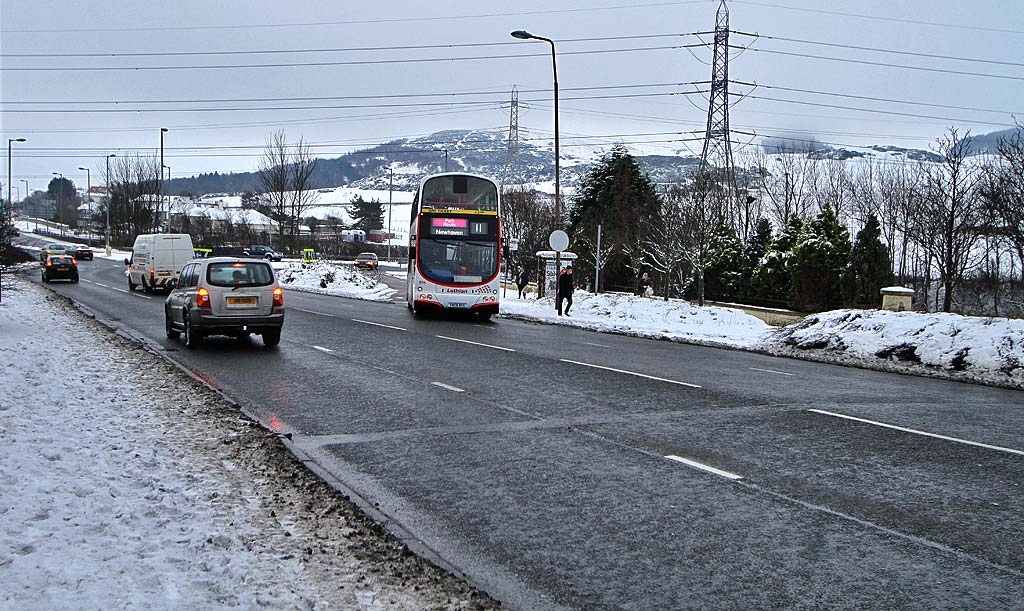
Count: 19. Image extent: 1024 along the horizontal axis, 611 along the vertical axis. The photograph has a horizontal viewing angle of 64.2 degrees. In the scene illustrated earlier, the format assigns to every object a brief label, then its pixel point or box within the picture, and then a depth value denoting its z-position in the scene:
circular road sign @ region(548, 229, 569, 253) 28.30
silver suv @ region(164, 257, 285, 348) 16.05
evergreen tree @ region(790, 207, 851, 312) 38.81
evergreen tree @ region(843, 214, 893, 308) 38.06
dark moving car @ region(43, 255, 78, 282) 42.97
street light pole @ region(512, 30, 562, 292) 28.31
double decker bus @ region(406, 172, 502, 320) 24.94
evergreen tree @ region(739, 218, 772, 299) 45.88
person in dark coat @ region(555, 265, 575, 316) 26.94
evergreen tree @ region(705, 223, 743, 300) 47.16
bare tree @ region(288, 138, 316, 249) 56.47
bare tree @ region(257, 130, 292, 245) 57.47
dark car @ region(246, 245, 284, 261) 82.18
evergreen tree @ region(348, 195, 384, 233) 143.88
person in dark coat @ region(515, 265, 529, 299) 39.47
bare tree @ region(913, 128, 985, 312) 35.17
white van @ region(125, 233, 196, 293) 34.75
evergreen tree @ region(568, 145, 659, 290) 46.66
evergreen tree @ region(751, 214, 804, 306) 42.88
